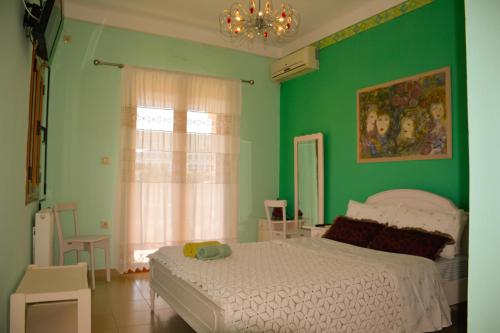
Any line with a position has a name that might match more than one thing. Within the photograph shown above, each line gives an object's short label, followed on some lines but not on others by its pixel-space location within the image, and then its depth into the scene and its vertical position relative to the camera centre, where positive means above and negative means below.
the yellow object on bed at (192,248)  2.94 -0.55
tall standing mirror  4.67 +0.01
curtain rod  4.40 +1.38
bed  2.06 -0.69
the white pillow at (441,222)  2.94 -0.35
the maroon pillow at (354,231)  3.32 -0.47
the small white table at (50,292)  1.74 -0.58
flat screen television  2.02 +0.90
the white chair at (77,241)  3.89 -0.66
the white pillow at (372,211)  3.42 -0.31
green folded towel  2.85 -0.56
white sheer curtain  4.51 +0.23
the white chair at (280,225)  4.82 -0.61
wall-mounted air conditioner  4.75 +1.53
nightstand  4.03 -0.56
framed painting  3.34 +0.59
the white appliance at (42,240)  2.94 -0.48
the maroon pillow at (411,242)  2.83 -0.49
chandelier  2.97 +1.27
